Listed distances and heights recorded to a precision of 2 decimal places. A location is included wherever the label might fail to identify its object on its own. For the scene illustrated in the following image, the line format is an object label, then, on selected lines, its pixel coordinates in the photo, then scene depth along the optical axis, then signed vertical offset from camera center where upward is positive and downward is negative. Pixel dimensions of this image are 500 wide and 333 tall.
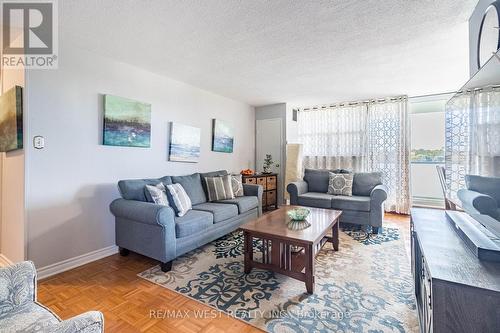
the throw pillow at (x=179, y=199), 2.62 -0.40
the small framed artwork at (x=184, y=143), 3.49 +0.35
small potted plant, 5.21 +0.03
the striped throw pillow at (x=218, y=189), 3.46 -0.36
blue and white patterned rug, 1.57 -1.05
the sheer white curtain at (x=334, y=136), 4.78 +0.64
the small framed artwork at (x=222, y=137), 4.30 +0.55
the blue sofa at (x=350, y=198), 3.36 -0.51
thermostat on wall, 2.18 +0.21
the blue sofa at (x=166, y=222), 2.22 -0.63
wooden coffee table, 1.89 -0.71
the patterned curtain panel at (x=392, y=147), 4.34 +0.36
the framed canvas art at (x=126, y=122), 2.71 +0.53
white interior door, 5.17 +0.52
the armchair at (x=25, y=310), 0.76 -0.60
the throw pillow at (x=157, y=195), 2.52 -0.33
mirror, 1.52 +0.93
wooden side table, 4.55 -0.44
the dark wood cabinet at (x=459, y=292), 0.86 -0.49
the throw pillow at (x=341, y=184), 3.98 -0.32
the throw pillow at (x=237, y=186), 3.71 -0.34
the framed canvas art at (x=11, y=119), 2.17 +0.44
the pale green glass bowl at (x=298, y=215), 2.42 -0.52
